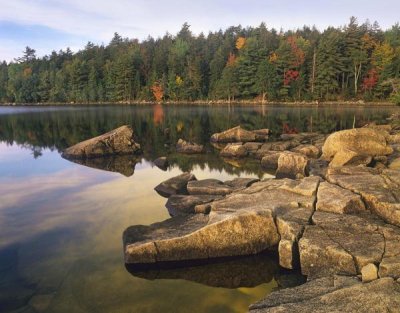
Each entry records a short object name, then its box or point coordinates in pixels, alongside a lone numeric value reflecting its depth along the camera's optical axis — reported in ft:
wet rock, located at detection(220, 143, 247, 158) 88.38
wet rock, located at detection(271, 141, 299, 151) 89.62
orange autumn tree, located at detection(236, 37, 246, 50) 410.56
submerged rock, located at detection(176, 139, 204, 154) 95.96
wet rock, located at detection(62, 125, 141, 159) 91.20
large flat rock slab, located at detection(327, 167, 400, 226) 35.50
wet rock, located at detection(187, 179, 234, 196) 49.96
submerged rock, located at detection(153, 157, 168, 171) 79.46
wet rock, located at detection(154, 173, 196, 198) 56.49
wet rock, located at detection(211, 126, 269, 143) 108.47
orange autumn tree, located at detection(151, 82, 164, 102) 379.55
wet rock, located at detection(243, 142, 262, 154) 90.94
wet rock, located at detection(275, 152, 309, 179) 64.52
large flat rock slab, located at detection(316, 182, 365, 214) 37.17
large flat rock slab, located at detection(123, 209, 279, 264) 34.40
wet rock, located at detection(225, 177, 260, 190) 51.57
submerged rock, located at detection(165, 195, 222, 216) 46.14
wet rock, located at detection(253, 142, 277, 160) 84.87
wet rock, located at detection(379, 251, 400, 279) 26.04
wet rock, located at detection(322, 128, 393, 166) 64.80
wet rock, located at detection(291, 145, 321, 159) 79.05
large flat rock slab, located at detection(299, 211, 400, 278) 28.76
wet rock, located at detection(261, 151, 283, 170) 76.23
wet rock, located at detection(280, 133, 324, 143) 104.66
